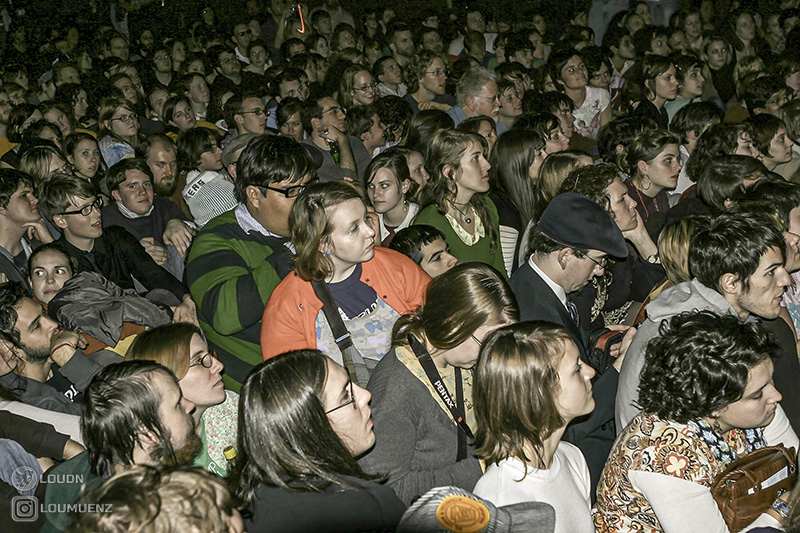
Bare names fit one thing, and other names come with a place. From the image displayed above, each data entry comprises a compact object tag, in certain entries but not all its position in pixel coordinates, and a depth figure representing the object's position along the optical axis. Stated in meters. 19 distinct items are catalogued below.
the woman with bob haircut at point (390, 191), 4.53
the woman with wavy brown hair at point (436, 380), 2.45
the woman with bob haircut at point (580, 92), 7.10
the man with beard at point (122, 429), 2.30
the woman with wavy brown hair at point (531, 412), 2.25
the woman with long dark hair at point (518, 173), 4.76
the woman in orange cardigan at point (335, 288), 2.94
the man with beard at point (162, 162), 5.66
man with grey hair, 6.54
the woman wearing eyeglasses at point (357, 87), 7.11
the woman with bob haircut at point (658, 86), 6.91
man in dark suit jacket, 3.20
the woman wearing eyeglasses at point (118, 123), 6.30
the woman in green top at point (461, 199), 4.20
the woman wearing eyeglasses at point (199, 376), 2.80
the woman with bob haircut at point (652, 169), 4.76
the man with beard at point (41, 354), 3.19
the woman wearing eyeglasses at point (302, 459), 1.93
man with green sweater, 3.12
